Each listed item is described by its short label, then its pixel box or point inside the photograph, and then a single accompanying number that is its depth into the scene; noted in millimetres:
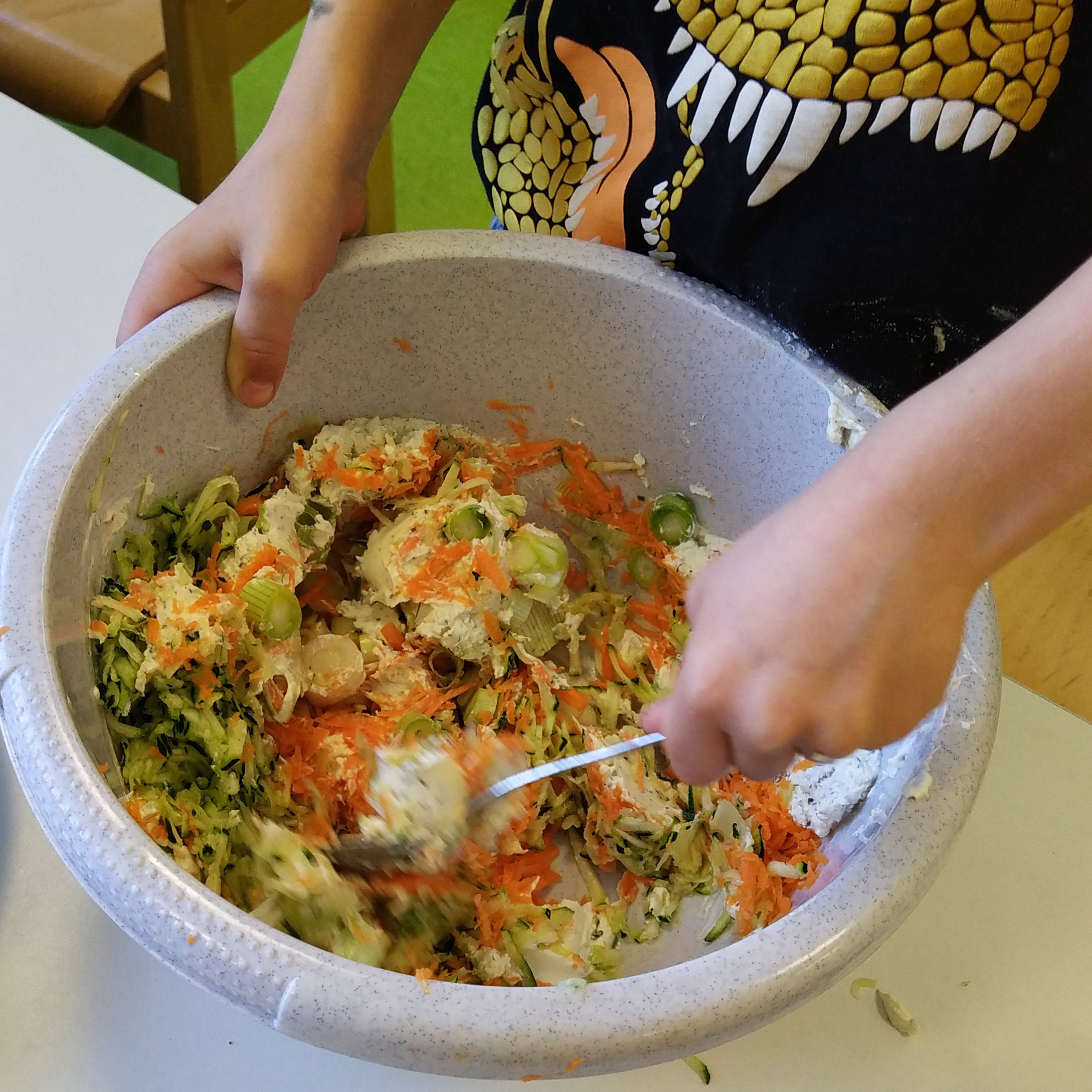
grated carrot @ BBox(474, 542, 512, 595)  762
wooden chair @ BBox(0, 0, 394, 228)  1305
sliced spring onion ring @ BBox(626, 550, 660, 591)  844
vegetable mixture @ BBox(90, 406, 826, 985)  638
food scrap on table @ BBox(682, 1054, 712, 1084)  620
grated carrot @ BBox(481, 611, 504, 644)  766
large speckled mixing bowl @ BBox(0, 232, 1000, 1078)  470
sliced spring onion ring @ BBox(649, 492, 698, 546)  833
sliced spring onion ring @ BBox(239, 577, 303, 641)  698
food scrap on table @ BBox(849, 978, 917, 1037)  646
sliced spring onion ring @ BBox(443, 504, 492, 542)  766
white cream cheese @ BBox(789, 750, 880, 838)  644
